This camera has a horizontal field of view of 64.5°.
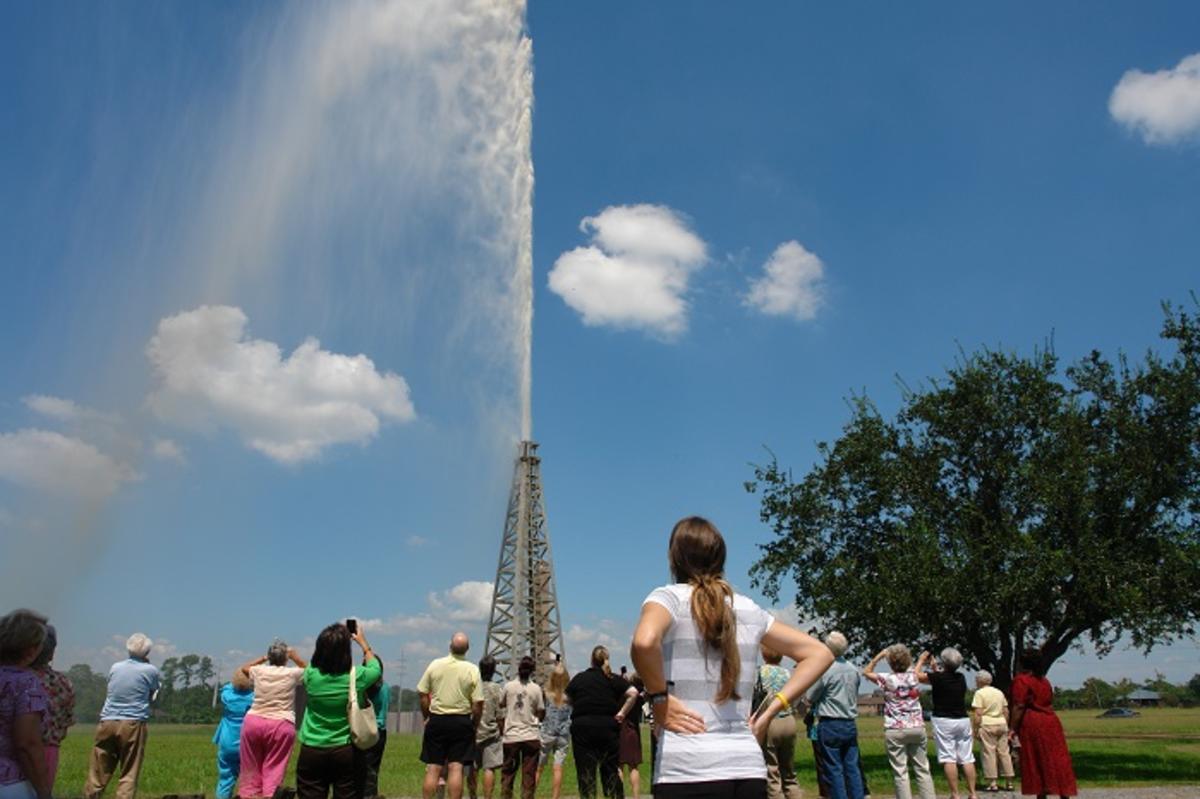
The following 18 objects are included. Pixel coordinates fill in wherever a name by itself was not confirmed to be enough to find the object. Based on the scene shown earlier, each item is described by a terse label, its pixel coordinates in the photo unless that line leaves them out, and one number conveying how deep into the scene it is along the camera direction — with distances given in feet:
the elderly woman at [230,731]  37.40
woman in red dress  34.88
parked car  343.40
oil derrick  140.87
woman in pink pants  28.58
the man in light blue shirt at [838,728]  35.73
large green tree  73.92
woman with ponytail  11.73
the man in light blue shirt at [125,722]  36.52
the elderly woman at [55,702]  18.78
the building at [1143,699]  543.80
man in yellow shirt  36.04
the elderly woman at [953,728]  42.06
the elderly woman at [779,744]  37.11
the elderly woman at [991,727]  53.57
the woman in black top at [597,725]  39.04
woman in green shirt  25.07
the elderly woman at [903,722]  39.11
